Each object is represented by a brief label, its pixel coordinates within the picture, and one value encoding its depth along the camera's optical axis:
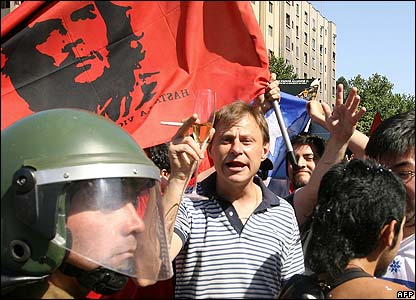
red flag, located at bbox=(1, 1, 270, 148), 3.35
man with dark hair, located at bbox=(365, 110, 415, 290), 3.11
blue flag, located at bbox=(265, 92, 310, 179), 5.88
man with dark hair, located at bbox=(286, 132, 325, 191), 4.91
